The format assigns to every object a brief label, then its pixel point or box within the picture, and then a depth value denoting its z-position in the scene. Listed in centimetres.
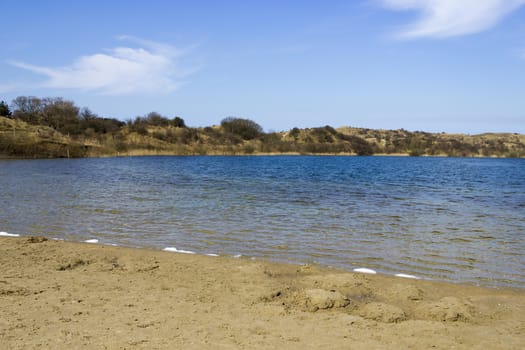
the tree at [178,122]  13162
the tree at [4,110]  9819
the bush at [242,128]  13638
